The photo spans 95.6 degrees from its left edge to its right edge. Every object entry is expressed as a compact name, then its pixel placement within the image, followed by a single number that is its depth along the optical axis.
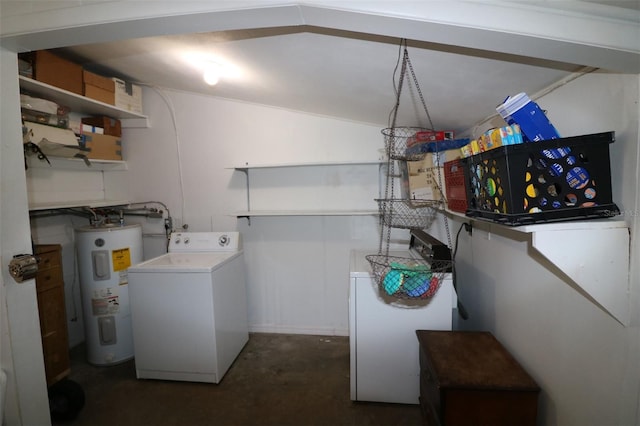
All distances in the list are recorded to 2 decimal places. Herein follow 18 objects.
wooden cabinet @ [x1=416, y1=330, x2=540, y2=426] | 1.20
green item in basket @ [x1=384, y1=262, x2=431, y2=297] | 1.34
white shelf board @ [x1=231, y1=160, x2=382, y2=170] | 2.38
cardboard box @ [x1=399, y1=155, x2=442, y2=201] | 1.77
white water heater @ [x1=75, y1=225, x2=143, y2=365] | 2.36
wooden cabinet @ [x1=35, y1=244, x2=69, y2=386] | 2.06
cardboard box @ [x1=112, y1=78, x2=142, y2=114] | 2.56
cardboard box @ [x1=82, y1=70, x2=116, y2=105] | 2.28
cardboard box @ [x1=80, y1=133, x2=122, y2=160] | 2.52
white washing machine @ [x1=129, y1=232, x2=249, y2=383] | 2.09
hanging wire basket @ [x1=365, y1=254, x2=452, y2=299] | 1.34
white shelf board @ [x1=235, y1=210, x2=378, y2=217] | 2.50
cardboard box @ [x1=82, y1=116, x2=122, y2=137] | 2.67
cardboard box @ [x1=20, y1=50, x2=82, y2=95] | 1.95
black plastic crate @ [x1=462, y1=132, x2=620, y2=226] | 0.84
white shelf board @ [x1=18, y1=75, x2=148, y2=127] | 1.96
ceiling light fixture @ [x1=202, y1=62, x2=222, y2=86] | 1.87
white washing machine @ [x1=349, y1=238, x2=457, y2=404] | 1.79
